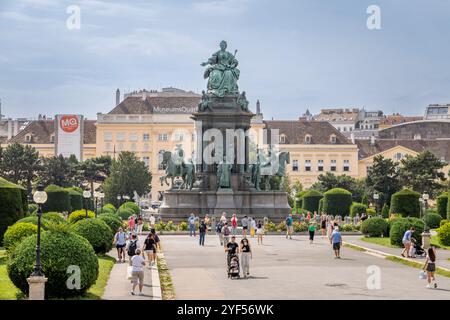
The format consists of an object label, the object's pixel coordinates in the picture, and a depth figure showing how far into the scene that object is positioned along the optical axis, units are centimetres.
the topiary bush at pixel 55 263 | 2419
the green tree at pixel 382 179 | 10919
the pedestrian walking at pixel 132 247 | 3456
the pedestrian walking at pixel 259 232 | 4988
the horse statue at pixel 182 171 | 6850
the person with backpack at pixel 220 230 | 4944
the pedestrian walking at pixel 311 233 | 5106
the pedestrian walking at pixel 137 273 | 2645
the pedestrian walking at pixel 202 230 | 4762
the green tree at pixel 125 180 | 10969
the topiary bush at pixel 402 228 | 4316
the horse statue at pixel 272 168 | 6975
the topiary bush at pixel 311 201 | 9471
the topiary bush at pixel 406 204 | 6644
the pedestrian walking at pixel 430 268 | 2780
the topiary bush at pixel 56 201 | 7019
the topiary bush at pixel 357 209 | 8106
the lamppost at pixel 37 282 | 2209
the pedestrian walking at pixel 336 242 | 3966
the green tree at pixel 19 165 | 11231
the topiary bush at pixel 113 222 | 4635
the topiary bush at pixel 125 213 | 7338
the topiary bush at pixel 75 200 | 7938
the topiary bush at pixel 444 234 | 4584
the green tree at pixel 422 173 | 10719
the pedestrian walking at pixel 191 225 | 5715
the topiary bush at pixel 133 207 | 8288
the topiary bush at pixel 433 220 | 6969
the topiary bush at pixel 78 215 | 5278
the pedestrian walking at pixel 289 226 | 5588
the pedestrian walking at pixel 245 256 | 3152
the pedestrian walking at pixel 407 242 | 3932
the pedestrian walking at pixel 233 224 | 5540
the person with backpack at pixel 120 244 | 3828
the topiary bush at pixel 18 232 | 3341
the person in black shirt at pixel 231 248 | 3133
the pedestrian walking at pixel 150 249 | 3597
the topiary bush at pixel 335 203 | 8406
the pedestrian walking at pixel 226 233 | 4367
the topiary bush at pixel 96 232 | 3772
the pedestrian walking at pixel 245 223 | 5063
